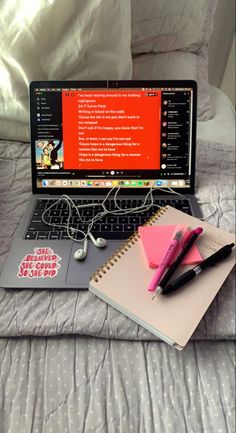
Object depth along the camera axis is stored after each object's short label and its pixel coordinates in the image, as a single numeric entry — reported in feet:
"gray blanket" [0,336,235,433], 1.61
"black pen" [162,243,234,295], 1.93
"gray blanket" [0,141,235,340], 1.87
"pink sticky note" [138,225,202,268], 2.09
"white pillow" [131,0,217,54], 3.52
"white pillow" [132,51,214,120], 3.71
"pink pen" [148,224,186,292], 1.96
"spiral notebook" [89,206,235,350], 1.82
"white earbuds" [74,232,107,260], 2.18
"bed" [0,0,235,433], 1.62
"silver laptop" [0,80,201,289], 2.66
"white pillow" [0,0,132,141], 2.85
